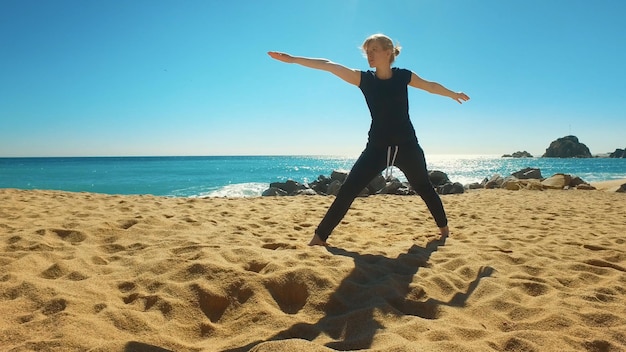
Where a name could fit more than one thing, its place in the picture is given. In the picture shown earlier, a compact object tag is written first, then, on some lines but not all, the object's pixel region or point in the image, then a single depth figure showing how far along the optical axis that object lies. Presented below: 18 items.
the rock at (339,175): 14.73
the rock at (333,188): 12.70
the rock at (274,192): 12.40
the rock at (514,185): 11.90
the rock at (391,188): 10.79
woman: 3.51
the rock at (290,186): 14.27
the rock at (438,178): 14.54
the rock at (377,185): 11.18
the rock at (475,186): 14.45
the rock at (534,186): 11.70
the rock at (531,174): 17.12
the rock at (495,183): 13.96
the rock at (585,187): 11.77
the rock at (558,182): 12.07
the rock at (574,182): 12.48
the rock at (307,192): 11.46
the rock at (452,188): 11.53
